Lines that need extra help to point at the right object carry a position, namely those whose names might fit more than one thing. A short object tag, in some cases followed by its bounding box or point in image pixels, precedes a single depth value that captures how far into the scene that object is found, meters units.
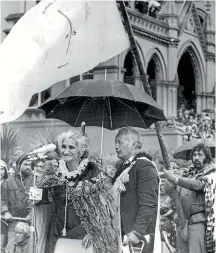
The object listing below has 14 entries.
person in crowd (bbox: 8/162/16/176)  8.72
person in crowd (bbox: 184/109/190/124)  9.89
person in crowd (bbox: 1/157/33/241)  8.59
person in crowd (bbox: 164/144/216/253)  7.54
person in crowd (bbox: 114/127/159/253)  6.87
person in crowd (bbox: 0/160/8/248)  8.59
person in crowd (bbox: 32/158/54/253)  6.99
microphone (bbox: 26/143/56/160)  7.39
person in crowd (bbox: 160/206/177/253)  7.75
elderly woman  6.84
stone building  9.78
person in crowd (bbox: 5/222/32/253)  8.35
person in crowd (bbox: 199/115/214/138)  9.26
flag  7.47
